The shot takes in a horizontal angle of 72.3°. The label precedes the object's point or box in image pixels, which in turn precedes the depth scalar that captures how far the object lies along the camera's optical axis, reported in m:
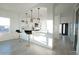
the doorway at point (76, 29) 1.36
